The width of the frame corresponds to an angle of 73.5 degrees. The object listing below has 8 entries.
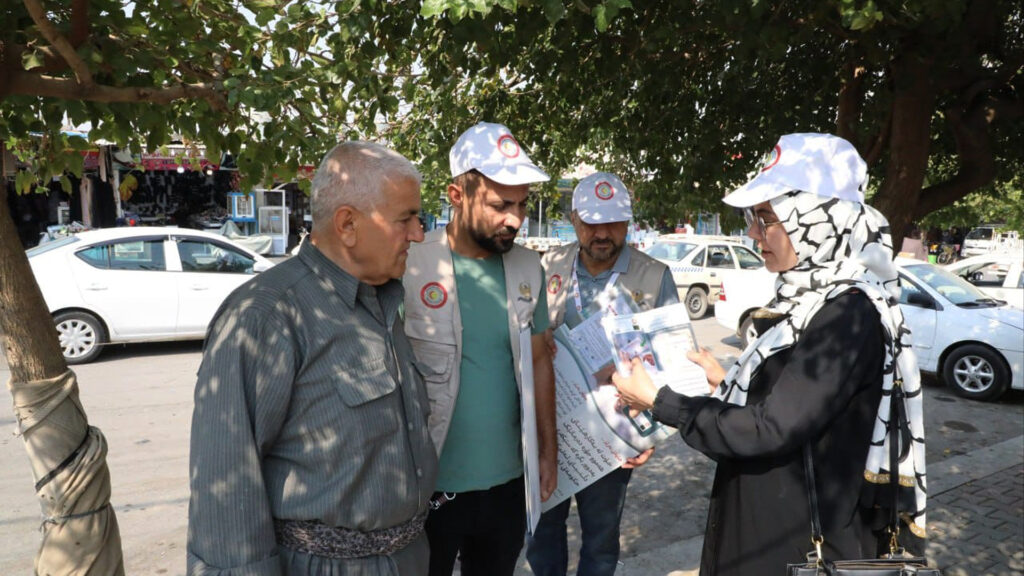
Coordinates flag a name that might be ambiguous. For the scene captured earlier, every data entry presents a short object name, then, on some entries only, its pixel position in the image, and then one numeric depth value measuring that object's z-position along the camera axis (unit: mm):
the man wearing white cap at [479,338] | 2227
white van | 31438
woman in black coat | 1688
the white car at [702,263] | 13906
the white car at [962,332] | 7859
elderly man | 1460
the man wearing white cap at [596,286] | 2947
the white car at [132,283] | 8453
